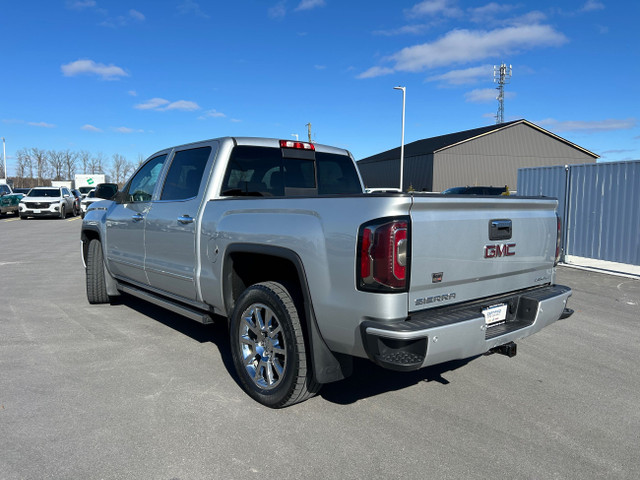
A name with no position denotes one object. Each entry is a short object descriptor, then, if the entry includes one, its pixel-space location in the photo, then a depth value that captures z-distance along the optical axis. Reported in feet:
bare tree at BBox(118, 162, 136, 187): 267.29
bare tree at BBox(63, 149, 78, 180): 257.55
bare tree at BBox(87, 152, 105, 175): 263.68
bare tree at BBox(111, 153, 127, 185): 265.75
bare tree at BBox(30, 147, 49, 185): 248.77
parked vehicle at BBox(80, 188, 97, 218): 94.42
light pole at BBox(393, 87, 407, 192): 103.45
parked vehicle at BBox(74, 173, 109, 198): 140.78
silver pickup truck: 8.90
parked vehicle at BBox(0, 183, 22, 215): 82.53
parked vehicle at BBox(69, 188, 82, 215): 94.74
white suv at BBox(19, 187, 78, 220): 79.41
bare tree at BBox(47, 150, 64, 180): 254.55
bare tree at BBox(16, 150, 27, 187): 247.70
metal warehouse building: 148.87
